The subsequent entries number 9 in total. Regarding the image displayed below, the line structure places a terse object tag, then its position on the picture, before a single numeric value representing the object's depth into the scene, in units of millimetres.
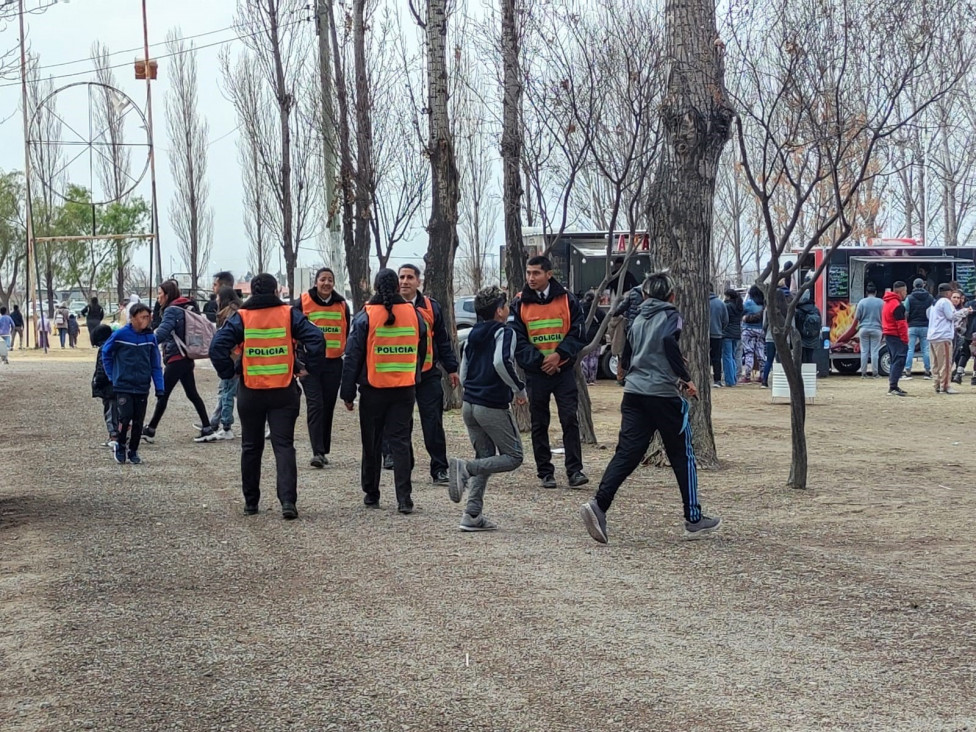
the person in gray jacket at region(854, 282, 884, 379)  24672
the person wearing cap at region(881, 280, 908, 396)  20969
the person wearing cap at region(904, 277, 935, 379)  22609
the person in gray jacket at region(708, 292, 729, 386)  22469
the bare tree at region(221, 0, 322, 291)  28094
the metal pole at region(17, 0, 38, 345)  39688
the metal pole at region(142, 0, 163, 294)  37688
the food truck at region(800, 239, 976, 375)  26594
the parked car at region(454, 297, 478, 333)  33062
